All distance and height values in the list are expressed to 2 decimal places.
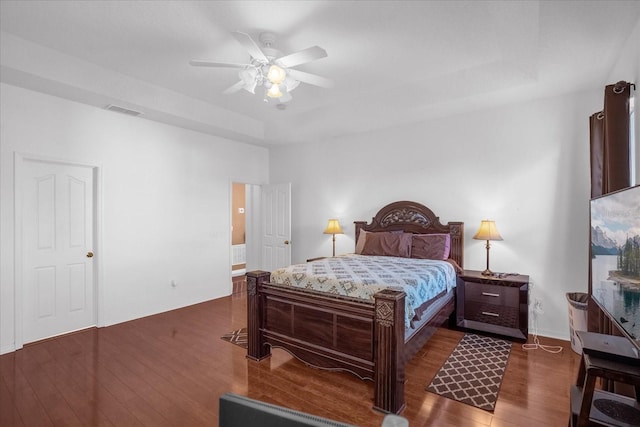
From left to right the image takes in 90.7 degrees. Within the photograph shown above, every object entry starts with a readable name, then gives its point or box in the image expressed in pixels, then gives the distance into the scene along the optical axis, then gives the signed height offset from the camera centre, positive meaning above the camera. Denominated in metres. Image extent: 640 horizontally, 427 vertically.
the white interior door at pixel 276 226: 5.78 -0.30
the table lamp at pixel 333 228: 5.13 -0.30
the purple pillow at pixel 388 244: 4.25 -0.48
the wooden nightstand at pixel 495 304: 3.44 -1.07
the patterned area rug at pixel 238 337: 3.45 -1.46
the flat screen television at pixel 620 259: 1.41 -0.25
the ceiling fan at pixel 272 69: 2.42 +1.18
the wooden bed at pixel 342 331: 2.25 -1.03
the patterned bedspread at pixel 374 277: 2.59 -0.63
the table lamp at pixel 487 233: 3.71 -0.27
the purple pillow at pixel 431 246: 4.06 -0.48
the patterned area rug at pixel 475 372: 2.43 -1.43
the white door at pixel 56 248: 3.47 -0.45
